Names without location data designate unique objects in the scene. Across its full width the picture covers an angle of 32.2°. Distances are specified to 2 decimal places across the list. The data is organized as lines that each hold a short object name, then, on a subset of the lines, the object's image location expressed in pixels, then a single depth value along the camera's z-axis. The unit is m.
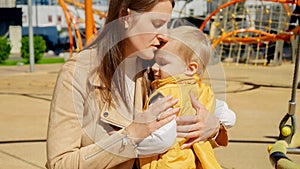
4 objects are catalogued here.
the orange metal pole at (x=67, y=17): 10.70
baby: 1.52
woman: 1.42
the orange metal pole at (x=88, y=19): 6.59
